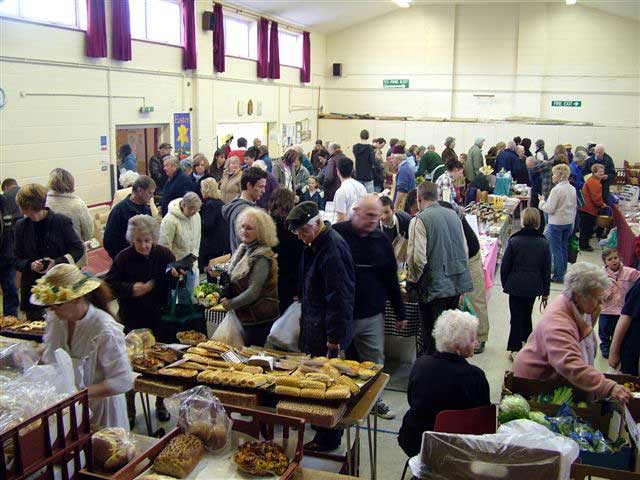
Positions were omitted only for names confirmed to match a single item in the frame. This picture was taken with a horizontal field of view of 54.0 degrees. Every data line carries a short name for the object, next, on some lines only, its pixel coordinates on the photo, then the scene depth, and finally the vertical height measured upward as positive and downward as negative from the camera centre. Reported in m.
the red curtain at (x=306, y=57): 16.89 +2.32
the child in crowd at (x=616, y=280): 5.24 -1.11
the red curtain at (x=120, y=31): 9.09 +1.64
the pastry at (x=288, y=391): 2.94 -1.15
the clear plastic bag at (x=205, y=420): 2.44 -1.08
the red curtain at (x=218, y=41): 12.13 +1.99
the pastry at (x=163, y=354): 3.42 -1.16
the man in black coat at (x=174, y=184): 6.80 -0.43
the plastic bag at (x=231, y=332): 4.02 -1.20
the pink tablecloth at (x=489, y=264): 6.04 -1.22
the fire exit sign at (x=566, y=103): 16.69 +1.14
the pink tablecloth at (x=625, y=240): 7.29 -1.16
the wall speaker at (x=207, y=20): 11.66 +2.28
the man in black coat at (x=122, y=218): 5.05 -0.60
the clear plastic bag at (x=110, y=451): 2.26 -1.11
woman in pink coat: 3.11 -0.95
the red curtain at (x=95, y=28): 8.66 +1.59
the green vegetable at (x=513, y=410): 3.10 -1.30
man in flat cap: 3.63 -0.82
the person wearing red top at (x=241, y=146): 11.14 -0.03
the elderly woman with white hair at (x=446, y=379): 2.90 -1.08
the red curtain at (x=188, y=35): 11.23 +1.94
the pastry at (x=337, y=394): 2.86 -1.13
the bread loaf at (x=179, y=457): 2.26 -1.13
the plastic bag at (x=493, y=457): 2.36 -1.17
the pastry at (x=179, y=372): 3.19 -1.16
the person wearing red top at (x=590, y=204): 9.35 -0.87
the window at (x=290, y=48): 15.96 +2.49
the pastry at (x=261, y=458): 2.30 -1.16
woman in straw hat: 2.62 -0.83
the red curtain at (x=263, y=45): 14.20 +2.23
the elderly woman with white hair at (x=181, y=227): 5.24 -0.69
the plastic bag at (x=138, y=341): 3.53 -1.15
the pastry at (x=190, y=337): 4.08 -1.28
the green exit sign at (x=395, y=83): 17.77 +1.74
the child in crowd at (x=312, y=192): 9.22 -0.71
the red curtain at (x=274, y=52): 14.66 +2.16
